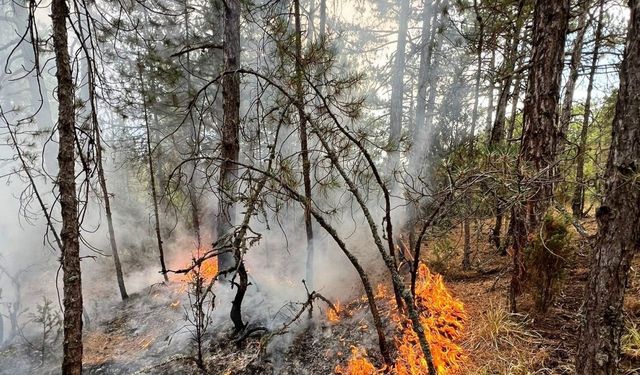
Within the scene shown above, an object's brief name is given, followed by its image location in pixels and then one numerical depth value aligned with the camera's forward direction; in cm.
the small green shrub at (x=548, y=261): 433
